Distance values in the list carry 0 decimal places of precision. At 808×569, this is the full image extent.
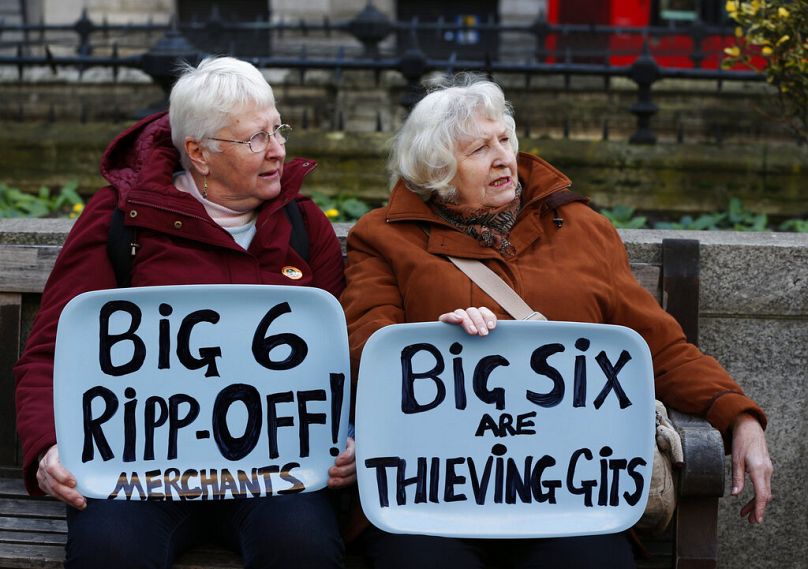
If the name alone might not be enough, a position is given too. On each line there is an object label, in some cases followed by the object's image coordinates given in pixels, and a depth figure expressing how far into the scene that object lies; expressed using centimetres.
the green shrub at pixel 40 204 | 1080
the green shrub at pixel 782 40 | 925
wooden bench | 581
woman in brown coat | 647
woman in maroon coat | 579
